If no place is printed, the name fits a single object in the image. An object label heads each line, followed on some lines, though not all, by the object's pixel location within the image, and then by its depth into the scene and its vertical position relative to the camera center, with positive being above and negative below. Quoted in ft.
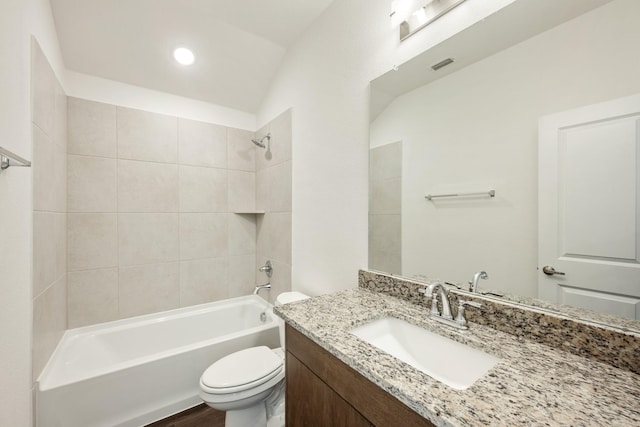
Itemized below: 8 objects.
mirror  2.31 +1.08
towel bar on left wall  2.87 +0.60
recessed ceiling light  6.24 +3.98
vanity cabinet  2.01 -1.73
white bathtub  4.39 -3.16
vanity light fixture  3.31 +2.79
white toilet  4.06 -2.88
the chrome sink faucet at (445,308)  2.93 -1.16
